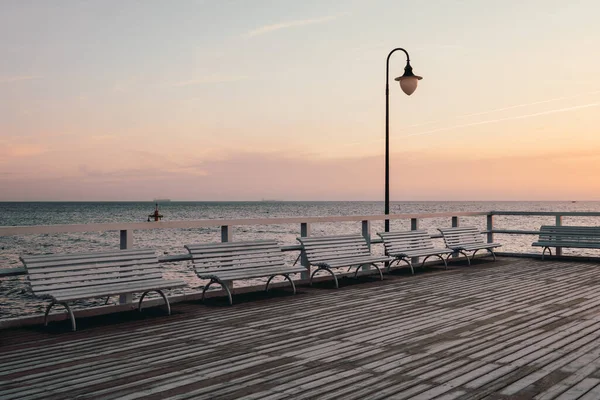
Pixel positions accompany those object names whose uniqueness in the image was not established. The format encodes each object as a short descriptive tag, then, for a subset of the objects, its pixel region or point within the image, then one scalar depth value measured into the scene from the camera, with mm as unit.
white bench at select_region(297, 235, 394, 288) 8523
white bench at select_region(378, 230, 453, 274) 9812
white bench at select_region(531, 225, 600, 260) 11695
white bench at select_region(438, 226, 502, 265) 11234
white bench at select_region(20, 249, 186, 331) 5750
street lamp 10922
